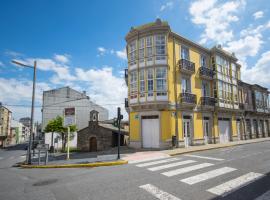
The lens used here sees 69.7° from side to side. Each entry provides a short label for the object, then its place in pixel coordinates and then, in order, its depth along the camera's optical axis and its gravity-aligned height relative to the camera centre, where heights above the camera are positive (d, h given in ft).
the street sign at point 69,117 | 46.29 +1.94
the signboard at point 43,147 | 43.20 -4.81
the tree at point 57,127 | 97.19 -0.92
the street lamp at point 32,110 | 43.47 +3.50
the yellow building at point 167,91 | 58.59 +10.93
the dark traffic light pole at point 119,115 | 40.26 +2.11
